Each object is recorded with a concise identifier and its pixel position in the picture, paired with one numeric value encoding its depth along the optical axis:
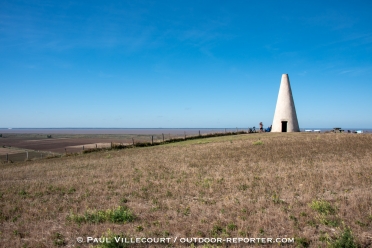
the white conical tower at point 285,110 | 35.16
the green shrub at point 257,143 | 25.03
